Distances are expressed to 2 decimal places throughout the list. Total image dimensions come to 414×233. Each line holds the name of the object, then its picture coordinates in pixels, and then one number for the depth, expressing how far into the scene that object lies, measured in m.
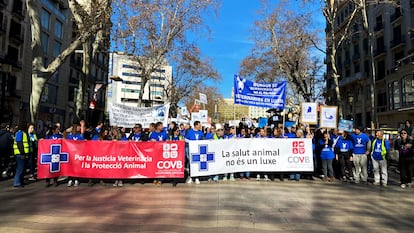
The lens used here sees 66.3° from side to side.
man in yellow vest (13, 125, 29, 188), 8.60
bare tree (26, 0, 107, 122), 11.28
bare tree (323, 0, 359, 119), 20.84
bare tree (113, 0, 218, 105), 22.34
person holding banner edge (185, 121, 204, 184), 10.18
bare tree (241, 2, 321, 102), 25.70
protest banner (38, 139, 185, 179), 8.96
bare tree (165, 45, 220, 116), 36.37
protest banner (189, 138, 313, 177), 9.76
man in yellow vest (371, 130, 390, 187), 9.91
